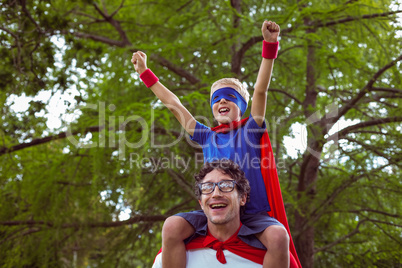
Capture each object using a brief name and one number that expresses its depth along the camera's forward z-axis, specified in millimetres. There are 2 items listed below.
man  2061
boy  2062
